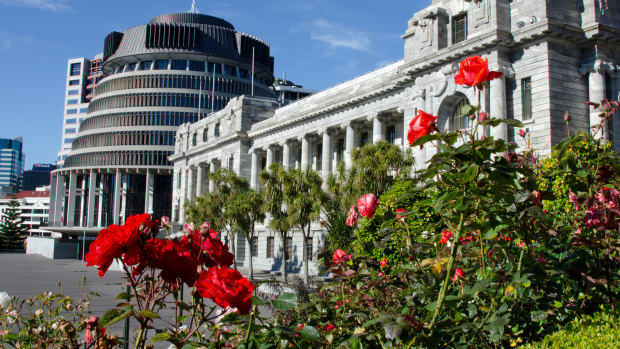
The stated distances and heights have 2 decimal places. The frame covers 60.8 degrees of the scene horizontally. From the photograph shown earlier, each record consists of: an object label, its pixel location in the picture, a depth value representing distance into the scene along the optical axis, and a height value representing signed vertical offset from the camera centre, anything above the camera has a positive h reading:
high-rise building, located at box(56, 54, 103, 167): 137.38 +34.35
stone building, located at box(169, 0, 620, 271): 25.72 +8.87
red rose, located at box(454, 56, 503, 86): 4.37 +1.31
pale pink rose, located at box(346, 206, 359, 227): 6.19 +0.11
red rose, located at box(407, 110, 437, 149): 4.28 +0.84
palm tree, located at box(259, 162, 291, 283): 37.00 +2.10
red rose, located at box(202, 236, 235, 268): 3.87 -0.21
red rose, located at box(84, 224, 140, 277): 3.36 -0.13
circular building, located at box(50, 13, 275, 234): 89.44 +21.25
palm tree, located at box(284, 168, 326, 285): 33.72 +2.01
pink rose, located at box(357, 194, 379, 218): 5.59 +0.24
